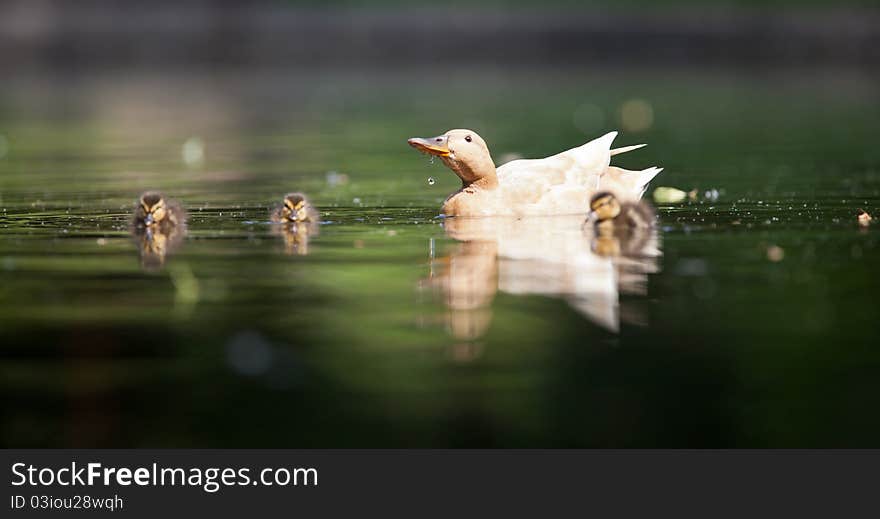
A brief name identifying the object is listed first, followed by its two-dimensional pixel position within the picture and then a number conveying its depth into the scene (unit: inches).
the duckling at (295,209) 479.2
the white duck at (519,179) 476.7
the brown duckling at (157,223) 446.6
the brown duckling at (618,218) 443.2
